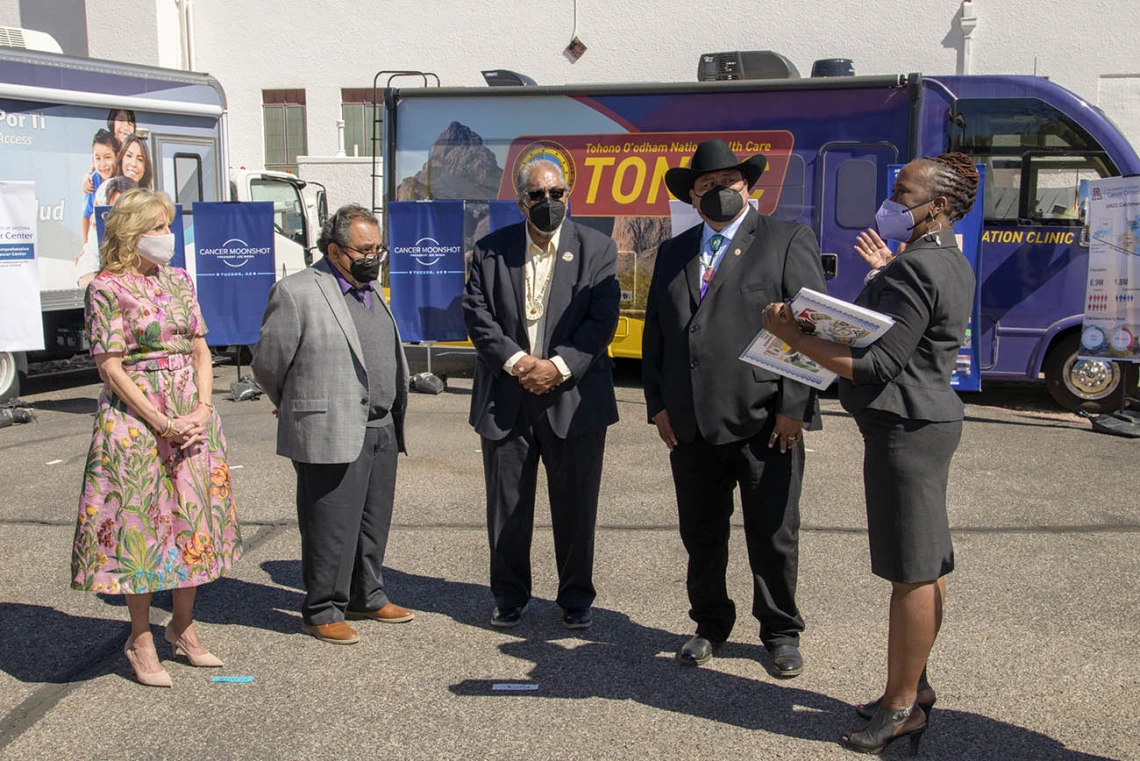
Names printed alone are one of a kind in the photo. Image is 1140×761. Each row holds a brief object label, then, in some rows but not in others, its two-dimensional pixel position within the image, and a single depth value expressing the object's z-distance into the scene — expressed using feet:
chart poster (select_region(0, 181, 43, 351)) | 30.66
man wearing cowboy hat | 13.82
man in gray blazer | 14.70
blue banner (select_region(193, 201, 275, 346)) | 34.94
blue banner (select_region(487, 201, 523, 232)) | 35.19
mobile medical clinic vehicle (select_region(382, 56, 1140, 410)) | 32.60
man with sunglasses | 15.64
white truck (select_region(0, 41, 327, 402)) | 33.73
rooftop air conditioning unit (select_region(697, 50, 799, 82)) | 34.45
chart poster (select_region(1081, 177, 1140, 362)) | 29.09
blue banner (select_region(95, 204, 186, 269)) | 34.42
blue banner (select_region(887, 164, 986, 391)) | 31.58
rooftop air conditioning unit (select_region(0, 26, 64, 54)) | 35.04
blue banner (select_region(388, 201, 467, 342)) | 35.27
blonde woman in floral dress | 13.46
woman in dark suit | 11.24
